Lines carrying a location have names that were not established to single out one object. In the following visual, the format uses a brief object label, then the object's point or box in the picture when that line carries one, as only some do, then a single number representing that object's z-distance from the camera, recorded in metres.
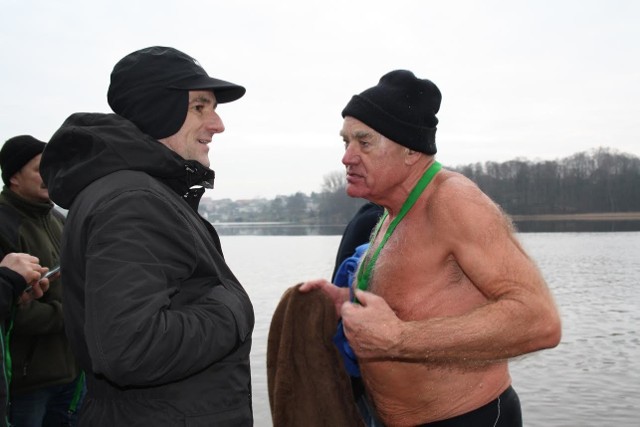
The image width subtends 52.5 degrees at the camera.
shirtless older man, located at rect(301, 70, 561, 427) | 2.42
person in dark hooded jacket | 2.03
